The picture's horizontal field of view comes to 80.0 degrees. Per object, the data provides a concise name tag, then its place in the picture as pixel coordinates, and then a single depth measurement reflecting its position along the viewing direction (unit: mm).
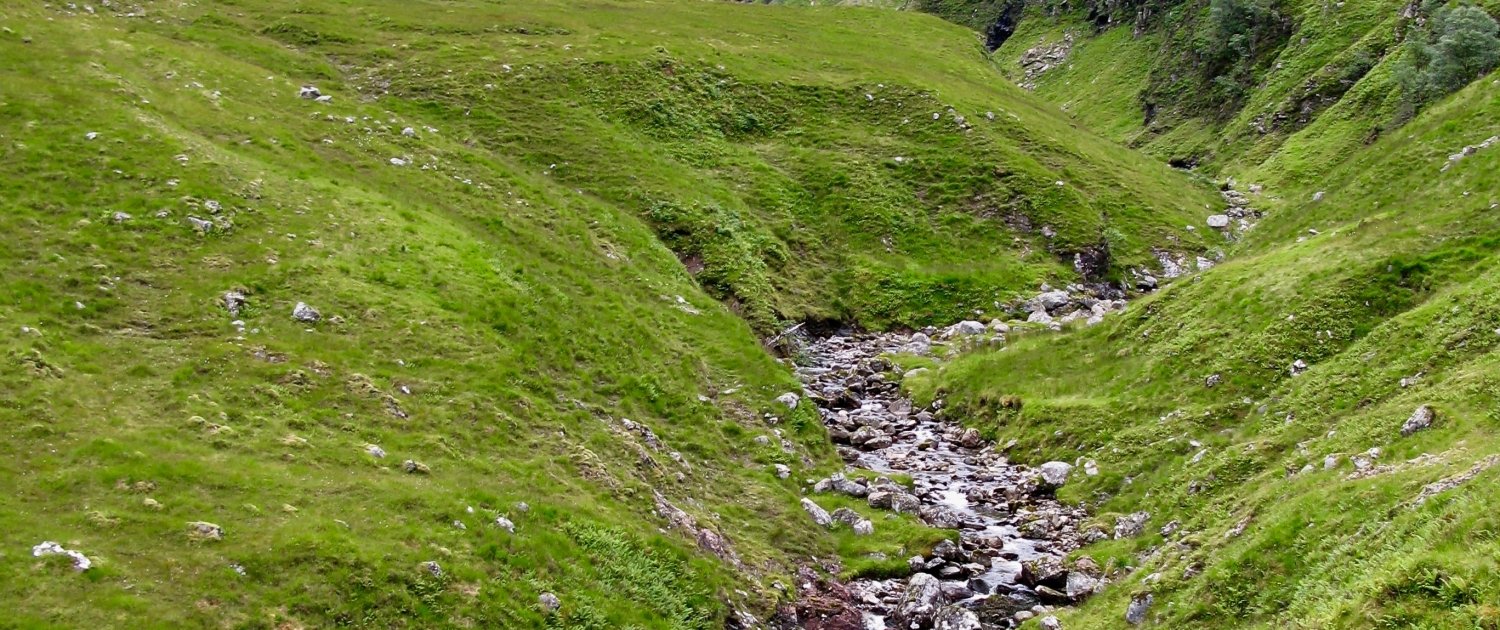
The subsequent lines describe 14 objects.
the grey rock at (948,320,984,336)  50406
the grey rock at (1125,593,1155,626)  22250
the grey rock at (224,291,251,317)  27531
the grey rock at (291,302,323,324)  28266
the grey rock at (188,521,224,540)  18172
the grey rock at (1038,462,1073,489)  32719
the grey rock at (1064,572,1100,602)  25203
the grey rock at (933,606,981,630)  24344
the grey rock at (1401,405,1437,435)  22031
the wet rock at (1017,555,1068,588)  26156
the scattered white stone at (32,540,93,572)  16297
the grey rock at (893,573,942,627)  25047
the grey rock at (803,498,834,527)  30688
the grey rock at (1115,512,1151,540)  27766
